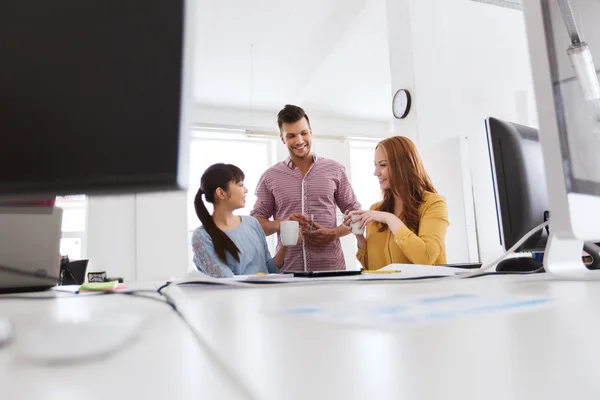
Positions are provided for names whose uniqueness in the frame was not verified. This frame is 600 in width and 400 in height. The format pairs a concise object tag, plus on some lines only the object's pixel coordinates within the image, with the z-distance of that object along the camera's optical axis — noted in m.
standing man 1.82
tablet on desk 0.87
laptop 0.71
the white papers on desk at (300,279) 0.64
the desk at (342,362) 0.13
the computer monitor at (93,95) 0.31
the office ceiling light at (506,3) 3.21
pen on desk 0.90
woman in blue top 1.66
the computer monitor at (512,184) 0.91
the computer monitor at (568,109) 0.52
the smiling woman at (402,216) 1.44
